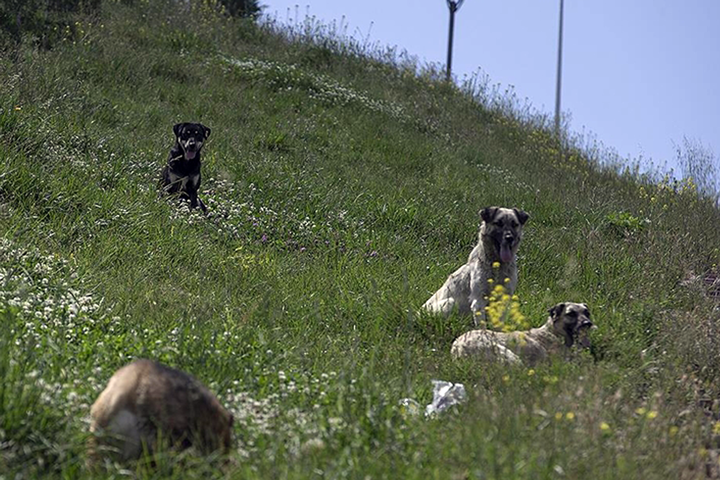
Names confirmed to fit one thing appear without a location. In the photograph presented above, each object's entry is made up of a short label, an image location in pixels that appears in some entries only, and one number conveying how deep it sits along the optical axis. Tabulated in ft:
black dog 71.87
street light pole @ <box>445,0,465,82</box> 174.32
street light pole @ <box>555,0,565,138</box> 197.17
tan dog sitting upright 52.80
